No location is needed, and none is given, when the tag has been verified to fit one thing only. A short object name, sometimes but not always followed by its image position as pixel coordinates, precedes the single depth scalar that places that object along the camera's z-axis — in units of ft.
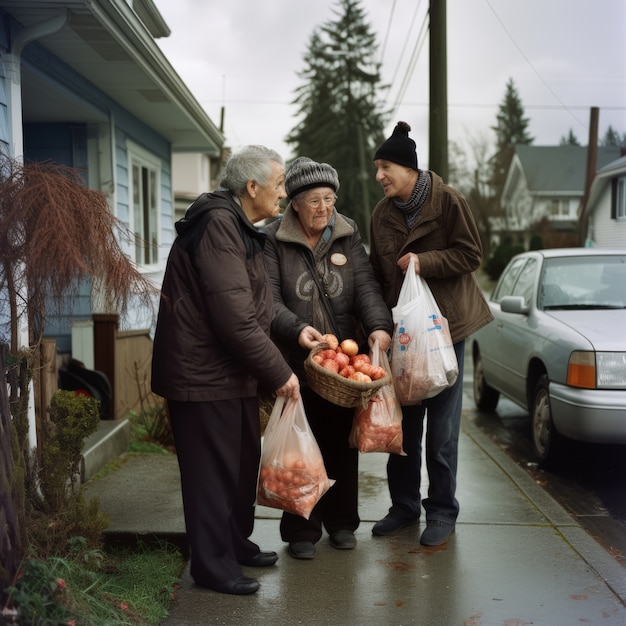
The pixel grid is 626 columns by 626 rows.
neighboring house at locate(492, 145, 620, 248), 157.58
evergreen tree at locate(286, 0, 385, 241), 142.72
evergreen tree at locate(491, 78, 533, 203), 242.58
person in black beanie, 13.71
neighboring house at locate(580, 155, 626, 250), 98.99
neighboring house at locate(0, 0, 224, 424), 15.52
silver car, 18.02
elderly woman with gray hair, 11.07
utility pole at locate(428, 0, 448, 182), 32.27
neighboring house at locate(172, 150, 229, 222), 124.16
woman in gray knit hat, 13.05
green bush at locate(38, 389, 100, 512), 11.25
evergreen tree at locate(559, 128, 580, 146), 295.05
